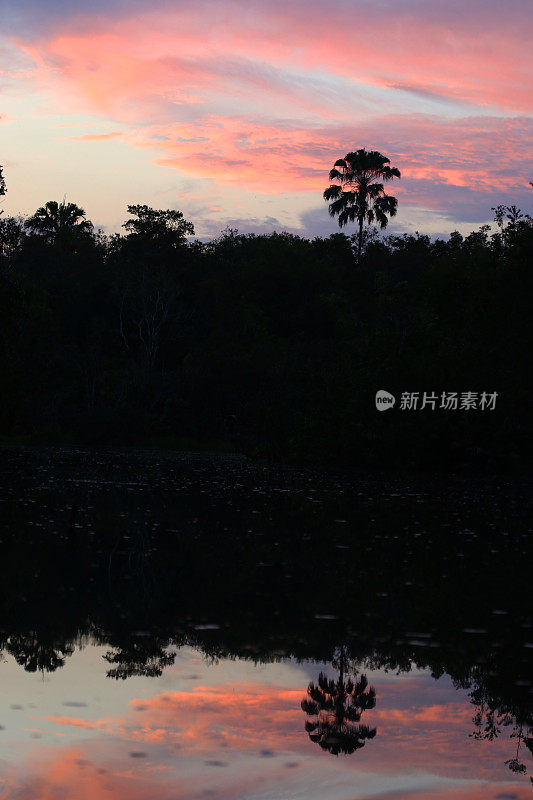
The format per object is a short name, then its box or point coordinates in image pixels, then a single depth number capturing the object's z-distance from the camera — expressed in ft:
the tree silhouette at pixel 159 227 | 329.93
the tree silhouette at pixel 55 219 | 387.14
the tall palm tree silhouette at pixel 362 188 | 277.23
